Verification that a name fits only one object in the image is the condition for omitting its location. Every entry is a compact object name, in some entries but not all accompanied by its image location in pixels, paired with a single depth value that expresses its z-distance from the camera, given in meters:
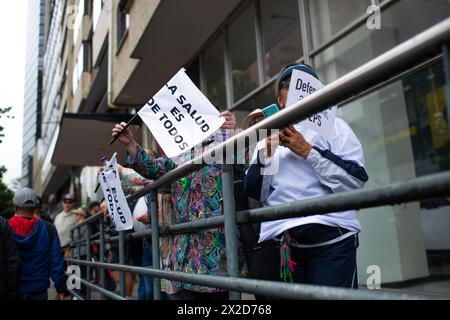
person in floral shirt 2.59
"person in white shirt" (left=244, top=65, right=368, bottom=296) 2.10
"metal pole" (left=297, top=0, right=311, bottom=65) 5.81
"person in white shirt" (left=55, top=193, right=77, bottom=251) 8.19
